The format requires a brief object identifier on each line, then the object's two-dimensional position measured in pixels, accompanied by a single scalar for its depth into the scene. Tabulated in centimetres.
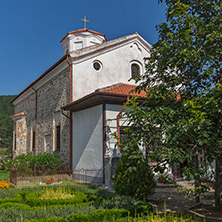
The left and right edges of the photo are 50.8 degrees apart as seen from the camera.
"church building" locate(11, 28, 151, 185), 1061
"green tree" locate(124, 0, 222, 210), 400
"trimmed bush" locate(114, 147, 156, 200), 715
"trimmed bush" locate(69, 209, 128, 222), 457
